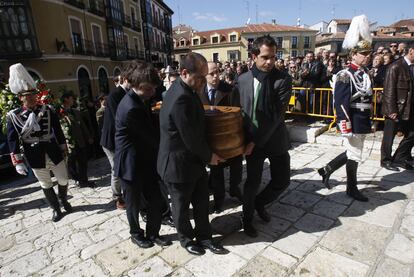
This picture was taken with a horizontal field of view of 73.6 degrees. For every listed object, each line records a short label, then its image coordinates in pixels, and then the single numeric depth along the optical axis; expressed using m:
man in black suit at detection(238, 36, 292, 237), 2.83
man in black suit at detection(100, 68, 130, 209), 3.61
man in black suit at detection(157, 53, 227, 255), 2.37
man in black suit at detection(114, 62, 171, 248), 2.75
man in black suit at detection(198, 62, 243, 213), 3.82
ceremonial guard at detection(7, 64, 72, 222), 3.65
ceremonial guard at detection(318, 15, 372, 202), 3.50
